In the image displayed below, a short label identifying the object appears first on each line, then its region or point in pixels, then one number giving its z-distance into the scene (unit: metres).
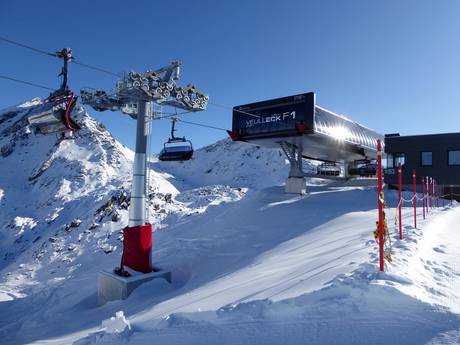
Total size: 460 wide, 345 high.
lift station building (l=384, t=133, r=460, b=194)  29.47
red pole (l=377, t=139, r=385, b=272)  5.82
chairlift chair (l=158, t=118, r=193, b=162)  15.66
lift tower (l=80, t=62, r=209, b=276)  12.27
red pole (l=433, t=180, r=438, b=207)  26.37
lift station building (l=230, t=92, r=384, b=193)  20.77
